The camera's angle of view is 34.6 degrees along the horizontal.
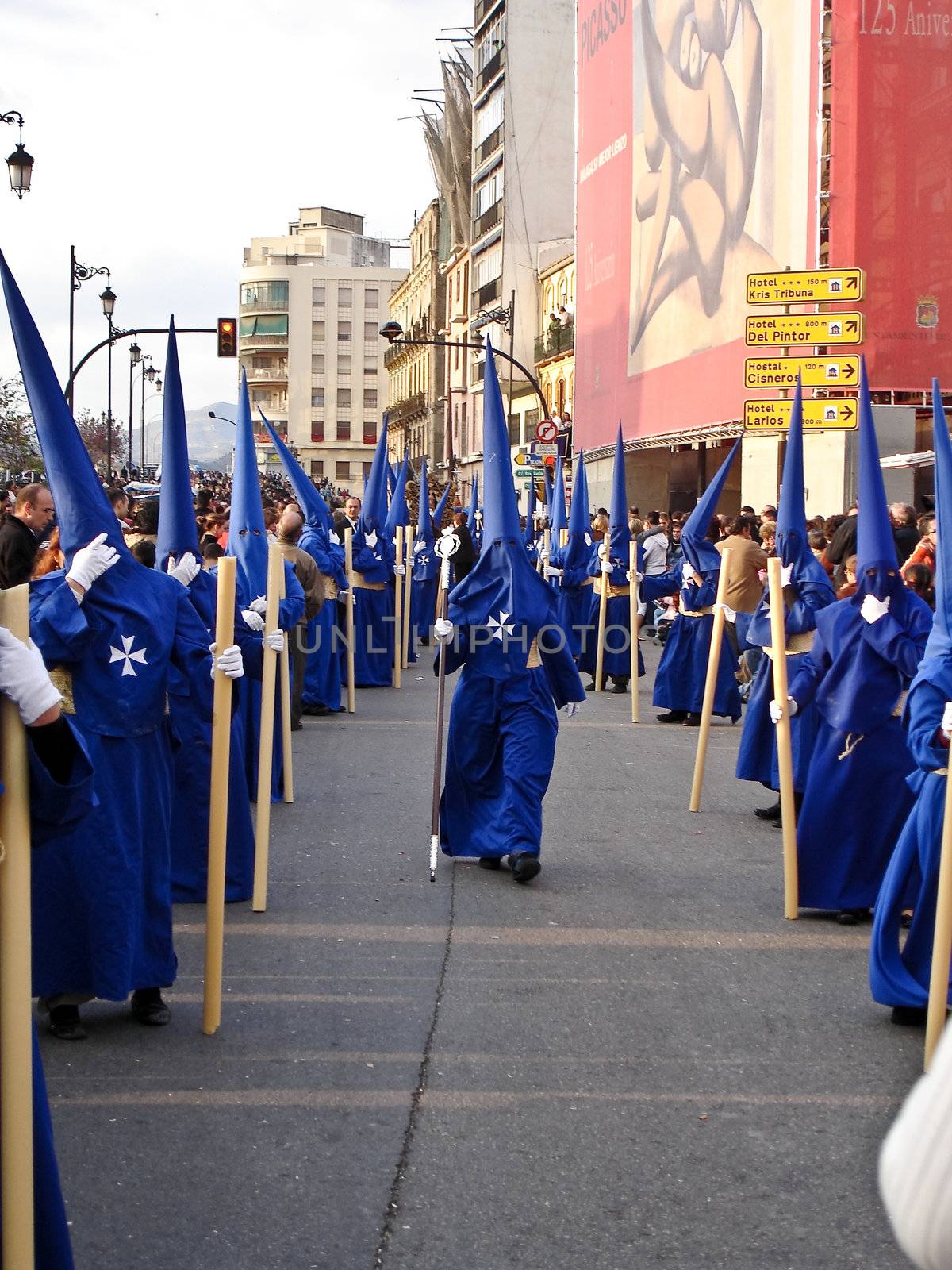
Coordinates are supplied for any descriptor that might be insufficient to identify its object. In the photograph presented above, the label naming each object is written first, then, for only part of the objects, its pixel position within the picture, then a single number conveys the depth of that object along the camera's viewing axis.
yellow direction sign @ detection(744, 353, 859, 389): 17.66
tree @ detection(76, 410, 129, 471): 66.62
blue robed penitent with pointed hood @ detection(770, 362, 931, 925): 6.95
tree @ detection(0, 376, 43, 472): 29.02
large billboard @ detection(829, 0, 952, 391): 23.59
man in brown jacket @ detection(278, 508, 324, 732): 11.62
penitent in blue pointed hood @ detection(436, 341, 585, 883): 8.17
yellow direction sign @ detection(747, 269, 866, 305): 17.56
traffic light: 28.38
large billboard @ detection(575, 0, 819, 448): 25.84
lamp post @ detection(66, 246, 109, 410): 28.05
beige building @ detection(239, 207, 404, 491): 117.62
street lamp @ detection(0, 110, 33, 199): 18.23
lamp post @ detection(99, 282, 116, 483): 33.88
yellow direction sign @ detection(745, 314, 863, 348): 17.41
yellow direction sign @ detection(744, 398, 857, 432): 17.31
